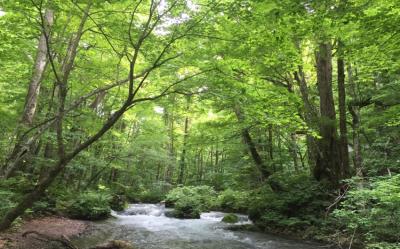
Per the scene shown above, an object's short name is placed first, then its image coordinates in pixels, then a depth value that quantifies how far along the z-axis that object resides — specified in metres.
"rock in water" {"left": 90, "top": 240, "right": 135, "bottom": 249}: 8.09
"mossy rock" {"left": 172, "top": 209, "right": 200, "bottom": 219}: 17.02
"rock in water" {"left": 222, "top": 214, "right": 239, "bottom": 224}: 15.35
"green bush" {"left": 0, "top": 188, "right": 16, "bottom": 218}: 7.35
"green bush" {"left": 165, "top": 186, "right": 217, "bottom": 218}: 17.30
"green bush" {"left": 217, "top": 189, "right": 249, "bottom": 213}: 18.21
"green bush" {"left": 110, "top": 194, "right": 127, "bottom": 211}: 18.62
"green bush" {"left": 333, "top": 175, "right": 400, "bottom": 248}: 6.80
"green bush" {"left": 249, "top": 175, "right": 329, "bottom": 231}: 12.34
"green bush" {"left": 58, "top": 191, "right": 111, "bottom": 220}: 13.49
